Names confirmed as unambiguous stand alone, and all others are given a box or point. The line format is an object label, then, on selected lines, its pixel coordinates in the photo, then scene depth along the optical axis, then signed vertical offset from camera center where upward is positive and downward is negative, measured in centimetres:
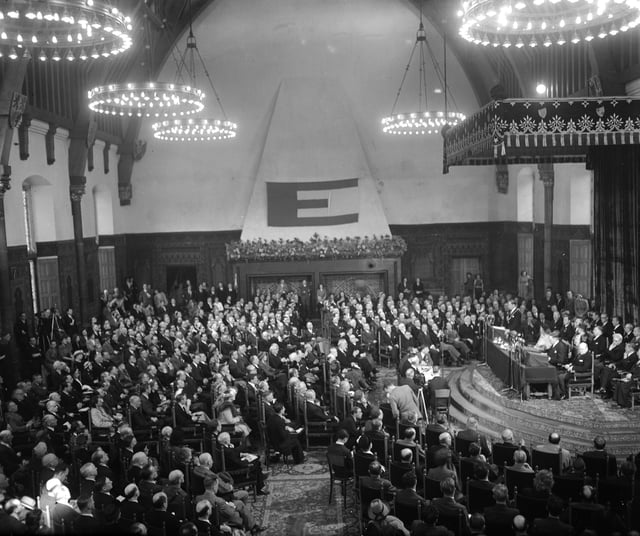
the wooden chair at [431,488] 789 -320
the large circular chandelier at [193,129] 1920 +301
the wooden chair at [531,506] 705 -309
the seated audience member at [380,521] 671 -306
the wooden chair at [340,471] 926 -347
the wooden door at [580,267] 2027 -162
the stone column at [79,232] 2102 -4
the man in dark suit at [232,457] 936 -326
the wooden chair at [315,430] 1152 -359
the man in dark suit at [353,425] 1026 -319
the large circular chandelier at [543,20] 851 +271
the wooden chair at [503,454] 869 -310
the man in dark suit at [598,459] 804 -297
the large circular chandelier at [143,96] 1319 +276
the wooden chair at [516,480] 785 -312
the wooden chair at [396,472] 831 -316
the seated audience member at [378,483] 786 -311
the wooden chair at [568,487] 746 -305
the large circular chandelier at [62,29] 758 +259
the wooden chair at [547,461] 834 -309
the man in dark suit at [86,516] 647 -289
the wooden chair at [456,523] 686 -313
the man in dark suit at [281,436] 1081 -345
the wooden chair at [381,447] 941 -322
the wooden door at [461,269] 2692 -207
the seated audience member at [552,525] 608 -286
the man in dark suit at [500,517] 660 -298
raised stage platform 1059 -347
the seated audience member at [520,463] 795 -296
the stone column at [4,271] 1609 -90
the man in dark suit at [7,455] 904 -303
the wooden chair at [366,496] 786 -327
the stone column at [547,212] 2086 +11
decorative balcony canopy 1161 +163
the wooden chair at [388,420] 1069 -331
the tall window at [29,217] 1970 +46
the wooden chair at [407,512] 716 -315
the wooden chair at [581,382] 1253 -315
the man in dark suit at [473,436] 904 -305
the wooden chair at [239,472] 934 -348
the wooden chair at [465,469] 845 -319
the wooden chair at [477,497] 753 -318
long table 1216 -290
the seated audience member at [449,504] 689 -300
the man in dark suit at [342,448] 922 -320
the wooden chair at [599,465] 807 -305
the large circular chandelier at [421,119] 1908 +297
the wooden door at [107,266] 2503 -139
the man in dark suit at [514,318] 1823 -284
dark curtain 1485 -37
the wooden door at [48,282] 1959 -151
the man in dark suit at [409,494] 721 -303
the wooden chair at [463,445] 927 -316
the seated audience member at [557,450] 834 -297
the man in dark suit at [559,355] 1360 -287
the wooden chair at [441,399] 1260 -341
